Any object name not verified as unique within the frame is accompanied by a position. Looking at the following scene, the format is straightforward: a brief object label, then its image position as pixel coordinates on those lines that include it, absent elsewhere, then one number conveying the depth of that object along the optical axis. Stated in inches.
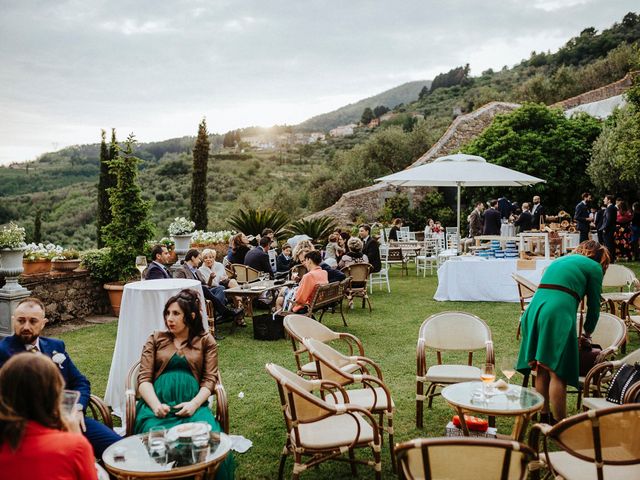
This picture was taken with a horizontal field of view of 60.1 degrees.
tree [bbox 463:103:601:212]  791.1
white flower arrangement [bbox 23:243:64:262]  366.6
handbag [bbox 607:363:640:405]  143.6
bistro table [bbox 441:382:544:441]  130.8
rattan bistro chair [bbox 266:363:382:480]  128.6
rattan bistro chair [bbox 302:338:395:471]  149.5
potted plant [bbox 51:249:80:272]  354.9
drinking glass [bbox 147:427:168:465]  103.2
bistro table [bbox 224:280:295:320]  319.3
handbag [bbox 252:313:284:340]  293.3
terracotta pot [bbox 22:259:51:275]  366.9
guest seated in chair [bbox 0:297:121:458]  128.9
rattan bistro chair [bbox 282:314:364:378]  186.2
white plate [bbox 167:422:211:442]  107.9
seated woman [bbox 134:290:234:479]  129.2
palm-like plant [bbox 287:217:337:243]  609.9
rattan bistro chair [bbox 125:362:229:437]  129.1
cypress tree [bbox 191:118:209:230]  744.0
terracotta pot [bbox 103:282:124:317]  361.4
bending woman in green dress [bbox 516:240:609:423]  156.6
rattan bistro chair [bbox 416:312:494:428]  177.5
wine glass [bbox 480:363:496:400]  139.3
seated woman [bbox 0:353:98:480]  72.9
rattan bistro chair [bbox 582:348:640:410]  147.3
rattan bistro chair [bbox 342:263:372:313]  364.8
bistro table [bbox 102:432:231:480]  99.0
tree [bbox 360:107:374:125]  2665.4
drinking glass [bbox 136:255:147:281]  270.7
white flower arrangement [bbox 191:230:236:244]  491.0
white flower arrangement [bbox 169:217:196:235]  391.5
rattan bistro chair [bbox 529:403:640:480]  99.4
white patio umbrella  395.5
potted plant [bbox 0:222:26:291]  287.6
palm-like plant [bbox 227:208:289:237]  575.2
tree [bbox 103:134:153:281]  366.0
